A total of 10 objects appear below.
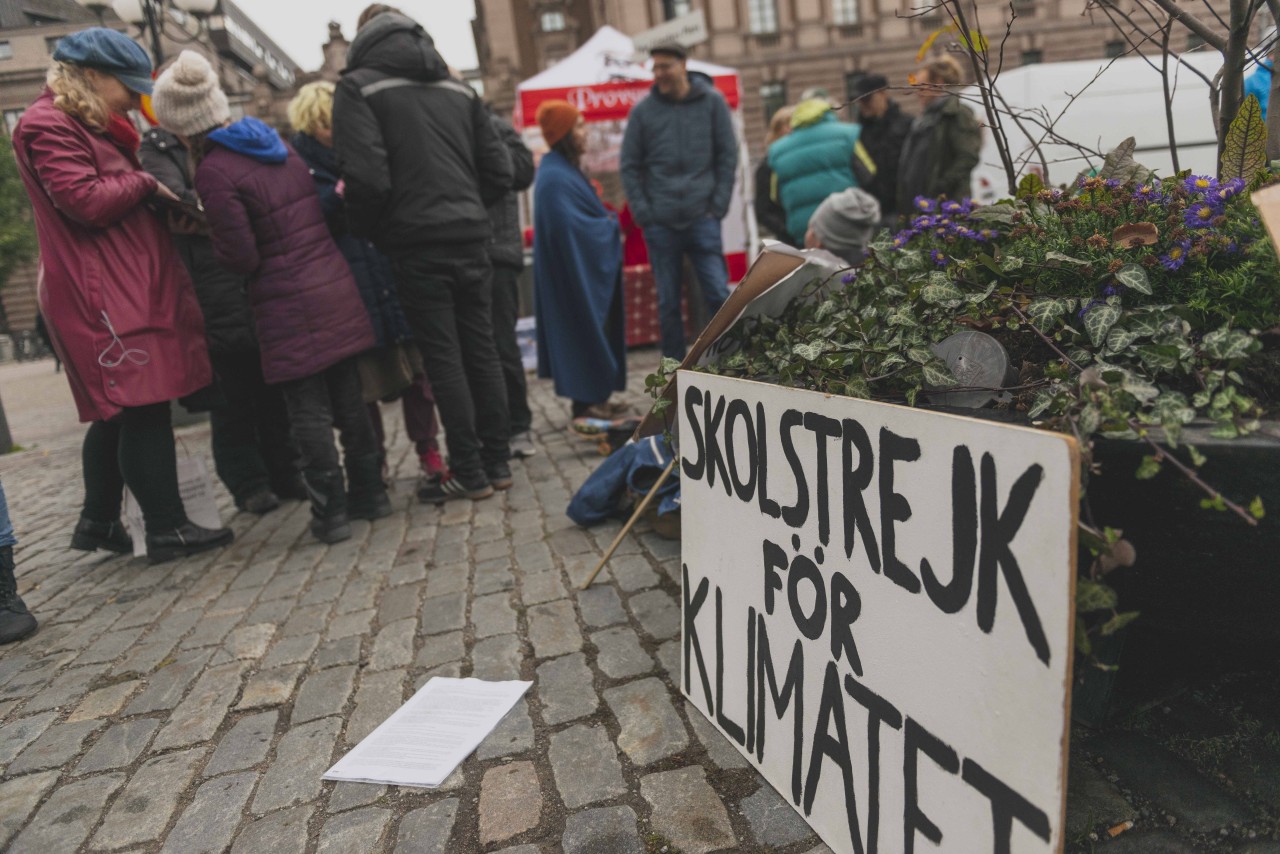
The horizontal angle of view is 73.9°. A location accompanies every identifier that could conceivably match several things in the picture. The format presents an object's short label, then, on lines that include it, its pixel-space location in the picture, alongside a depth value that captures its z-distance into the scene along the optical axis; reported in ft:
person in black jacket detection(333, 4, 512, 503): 11.98
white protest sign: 3.63
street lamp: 31.14
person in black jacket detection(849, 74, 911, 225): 20.83
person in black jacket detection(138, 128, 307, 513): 13.38
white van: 22.80
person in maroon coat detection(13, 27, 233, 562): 10.66
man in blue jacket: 17.29
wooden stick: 8.83
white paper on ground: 6.38
